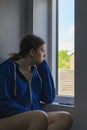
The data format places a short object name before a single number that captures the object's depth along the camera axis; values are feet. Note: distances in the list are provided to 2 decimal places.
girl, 6.61
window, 8.54
